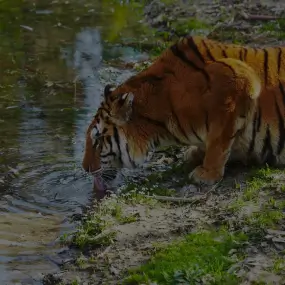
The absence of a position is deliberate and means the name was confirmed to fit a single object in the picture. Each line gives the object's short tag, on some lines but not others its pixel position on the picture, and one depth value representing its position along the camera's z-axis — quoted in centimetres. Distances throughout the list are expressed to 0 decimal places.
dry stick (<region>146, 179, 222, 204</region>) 1304
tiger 1355
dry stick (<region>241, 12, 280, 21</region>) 2575
